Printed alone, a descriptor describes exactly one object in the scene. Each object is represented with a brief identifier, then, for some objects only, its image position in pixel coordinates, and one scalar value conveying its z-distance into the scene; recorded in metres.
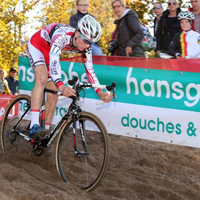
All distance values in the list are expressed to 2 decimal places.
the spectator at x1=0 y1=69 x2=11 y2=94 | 23.12
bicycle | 9.55
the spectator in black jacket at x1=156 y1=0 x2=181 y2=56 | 15.86
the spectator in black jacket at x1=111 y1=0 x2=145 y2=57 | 15.13
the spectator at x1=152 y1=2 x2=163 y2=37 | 17.56
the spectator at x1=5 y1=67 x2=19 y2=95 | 25.47
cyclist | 9.72
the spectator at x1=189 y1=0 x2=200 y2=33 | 15.16
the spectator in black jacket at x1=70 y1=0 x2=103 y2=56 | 15.86
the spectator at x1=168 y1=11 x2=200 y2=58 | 14.02
